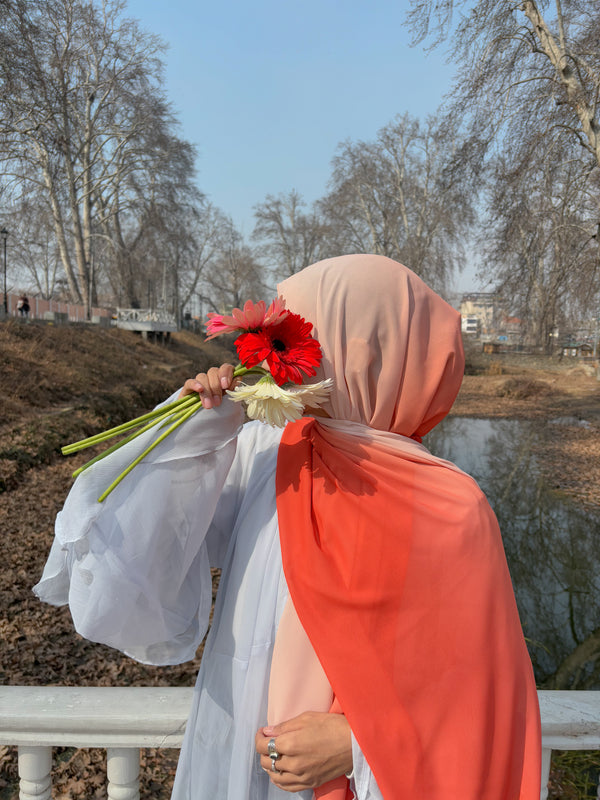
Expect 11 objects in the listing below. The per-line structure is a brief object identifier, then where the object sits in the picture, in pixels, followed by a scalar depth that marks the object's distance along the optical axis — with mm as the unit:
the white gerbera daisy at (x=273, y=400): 1029
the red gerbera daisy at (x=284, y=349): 1045
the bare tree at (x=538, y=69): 7762
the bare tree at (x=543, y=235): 8734
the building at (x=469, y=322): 75638
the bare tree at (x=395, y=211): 27203
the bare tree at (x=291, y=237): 38344
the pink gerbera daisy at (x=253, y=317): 1079
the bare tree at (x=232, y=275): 47091
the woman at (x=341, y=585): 1083
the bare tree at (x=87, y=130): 14227
